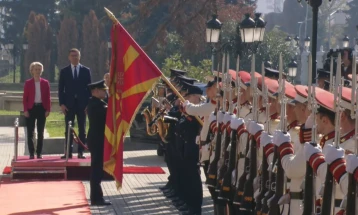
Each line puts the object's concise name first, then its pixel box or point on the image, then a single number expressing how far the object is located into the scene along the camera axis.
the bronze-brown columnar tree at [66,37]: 74.38
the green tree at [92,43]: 71.19
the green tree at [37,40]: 75.12
